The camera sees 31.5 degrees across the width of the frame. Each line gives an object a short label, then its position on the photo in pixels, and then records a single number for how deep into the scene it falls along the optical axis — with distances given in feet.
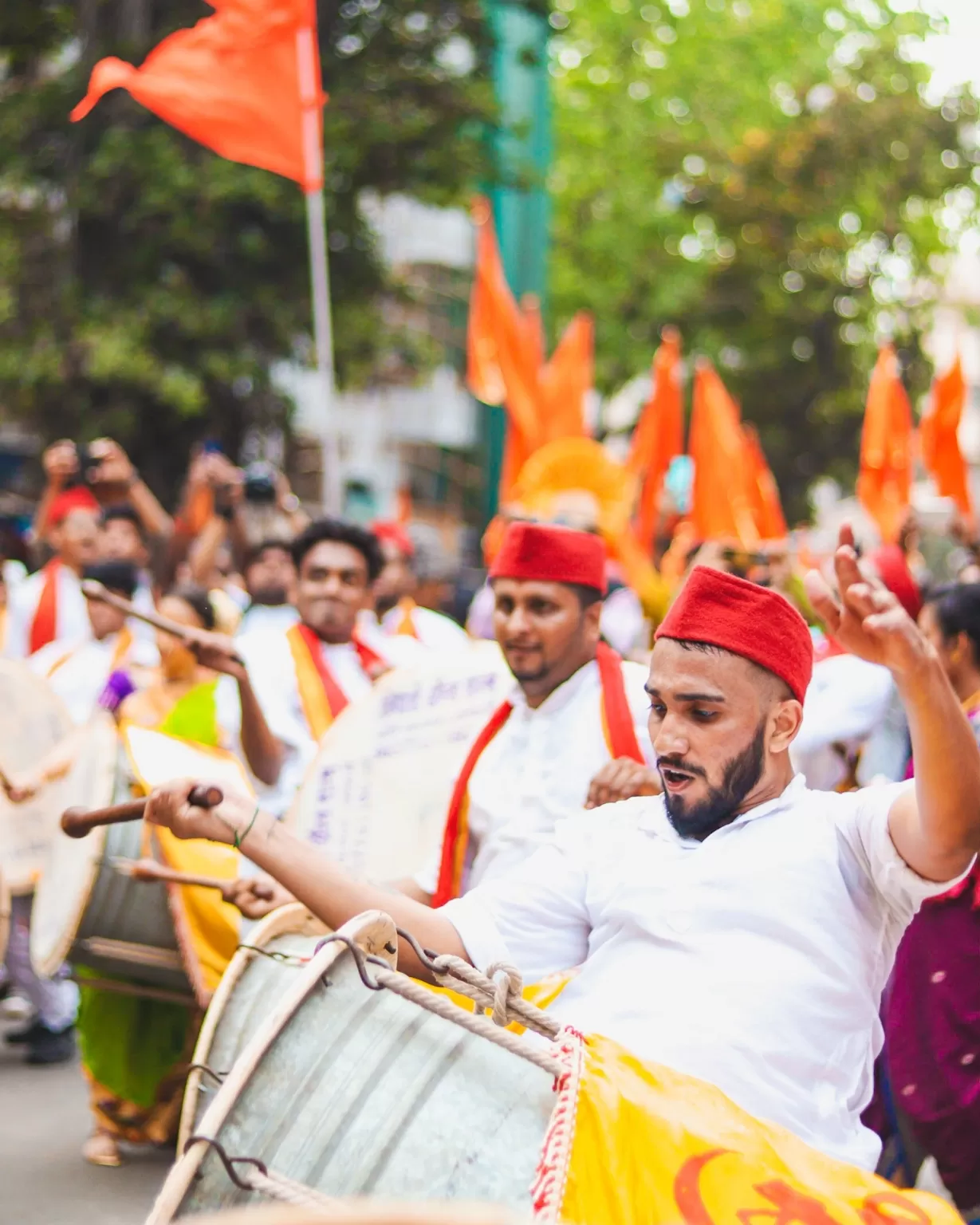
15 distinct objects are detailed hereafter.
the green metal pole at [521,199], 64.80
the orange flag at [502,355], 50.08
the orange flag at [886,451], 46.34
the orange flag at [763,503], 43.60
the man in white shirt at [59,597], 27.55
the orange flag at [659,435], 51.60
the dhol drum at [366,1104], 6.65
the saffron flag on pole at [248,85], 28.27
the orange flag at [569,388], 49.83
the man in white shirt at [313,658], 16.83
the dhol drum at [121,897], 16.06
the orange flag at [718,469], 38.40
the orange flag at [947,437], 49.11
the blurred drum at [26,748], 19.03
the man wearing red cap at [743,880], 8.16
